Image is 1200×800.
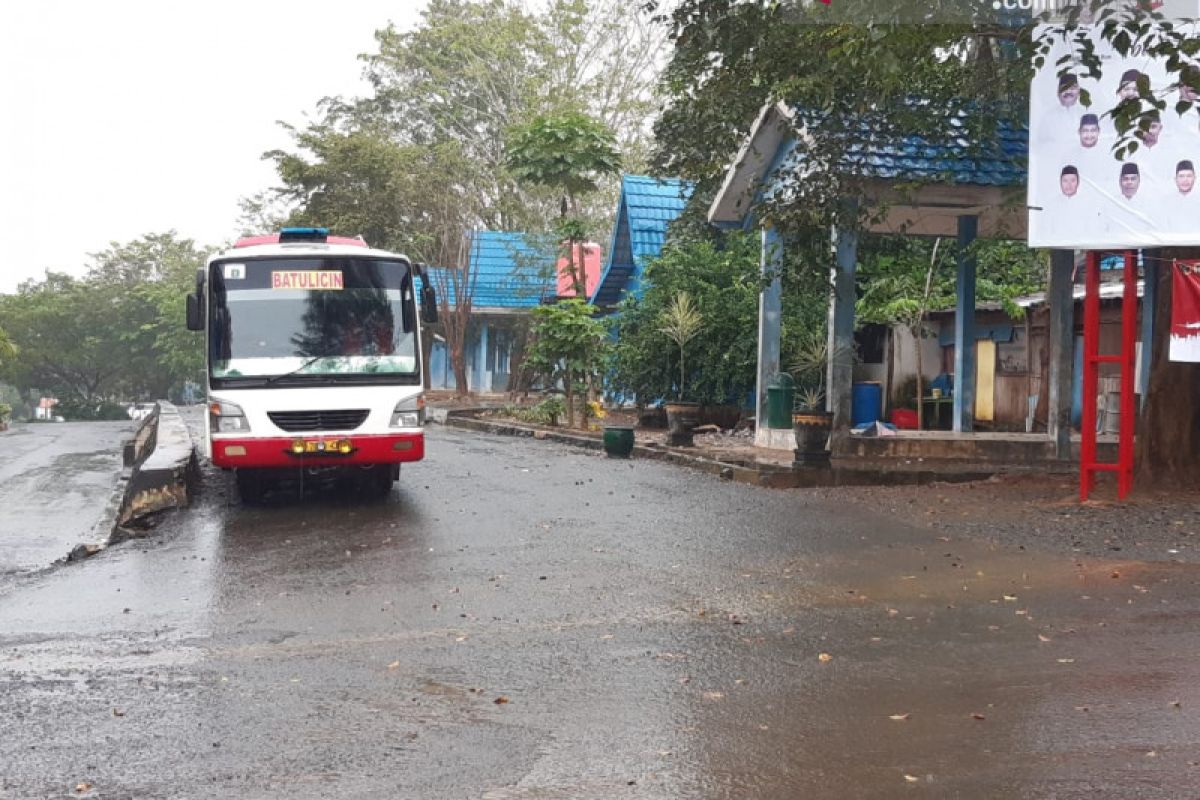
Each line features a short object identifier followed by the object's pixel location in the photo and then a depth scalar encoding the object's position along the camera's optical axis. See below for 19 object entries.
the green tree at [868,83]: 11.12
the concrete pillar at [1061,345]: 15.41
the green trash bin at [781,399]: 18.06
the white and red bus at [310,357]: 12.30
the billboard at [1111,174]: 11.70
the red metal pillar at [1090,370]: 11.95
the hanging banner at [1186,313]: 11.77
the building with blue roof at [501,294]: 36.38
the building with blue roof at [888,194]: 14.97
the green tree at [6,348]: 38.78
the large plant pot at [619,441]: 18.53
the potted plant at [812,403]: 14.58
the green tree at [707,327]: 22.67
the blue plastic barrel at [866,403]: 19.83
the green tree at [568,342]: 22.11
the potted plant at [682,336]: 18.50
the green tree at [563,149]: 26.30
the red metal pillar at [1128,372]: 11.84
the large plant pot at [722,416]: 23.11
